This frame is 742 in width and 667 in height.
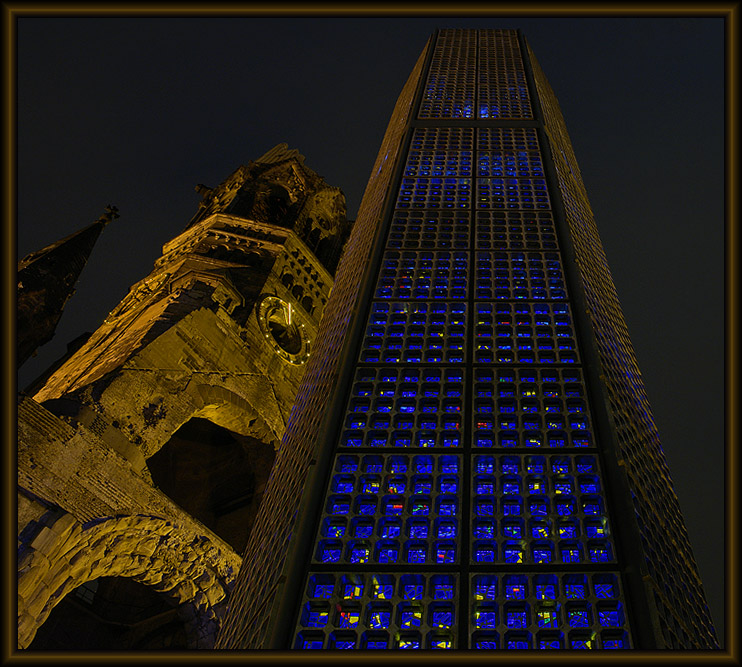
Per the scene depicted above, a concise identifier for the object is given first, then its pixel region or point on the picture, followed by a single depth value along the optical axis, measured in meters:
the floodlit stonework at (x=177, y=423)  12.03
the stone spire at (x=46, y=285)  15.67
